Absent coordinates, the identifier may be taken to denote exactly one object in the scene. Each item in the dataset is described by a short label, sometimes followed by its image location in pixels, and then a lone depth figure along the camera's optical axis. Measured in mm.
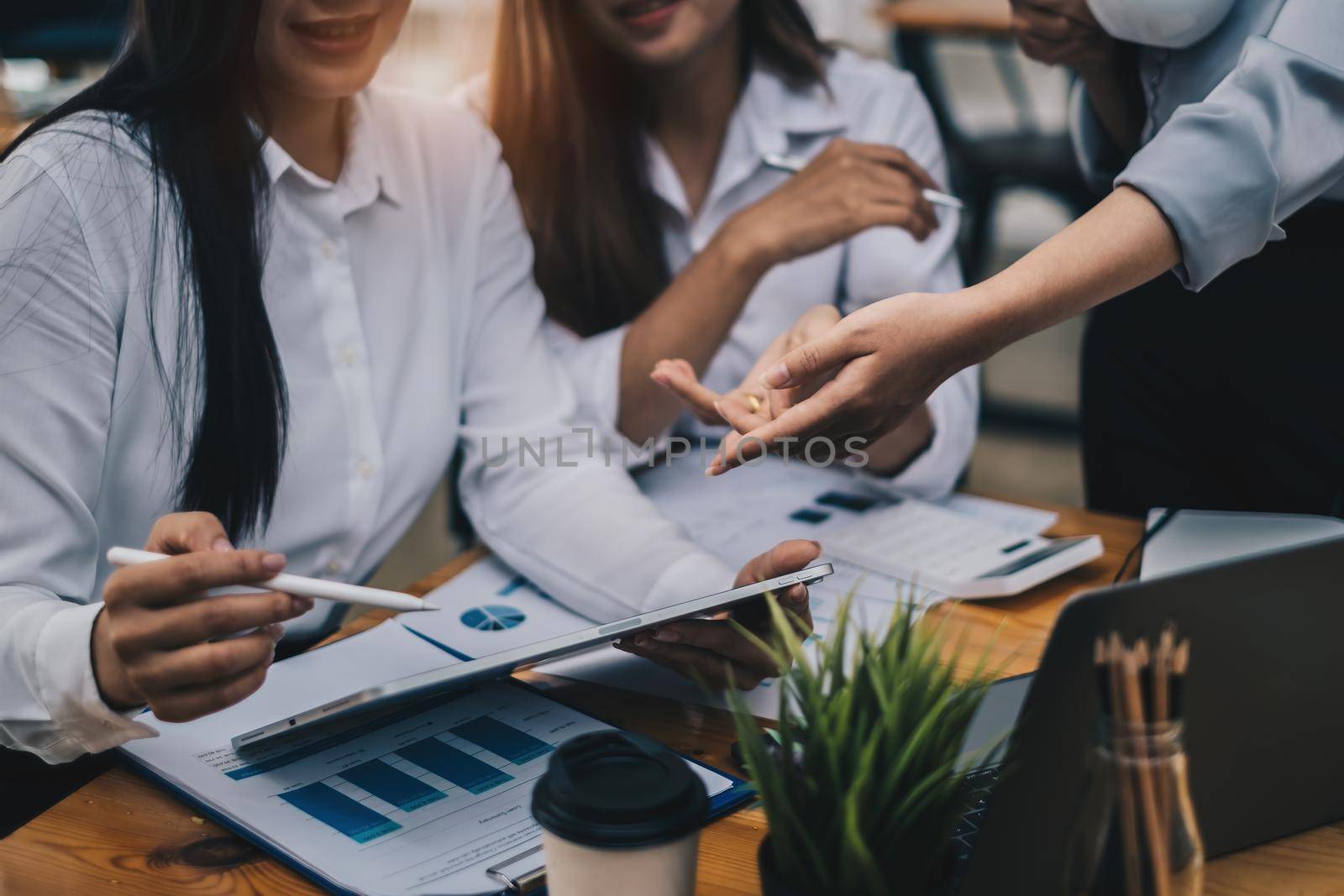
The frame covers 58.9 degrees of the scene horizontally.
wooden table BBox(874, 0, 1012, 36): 2900
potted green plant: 524
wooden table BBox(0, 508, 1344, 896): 630
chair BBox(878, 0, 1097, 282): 2857
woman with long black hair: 686
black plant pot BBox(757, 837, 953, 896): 534
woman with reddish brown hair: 1208
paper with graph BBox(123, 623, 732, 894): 637
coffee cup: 520
